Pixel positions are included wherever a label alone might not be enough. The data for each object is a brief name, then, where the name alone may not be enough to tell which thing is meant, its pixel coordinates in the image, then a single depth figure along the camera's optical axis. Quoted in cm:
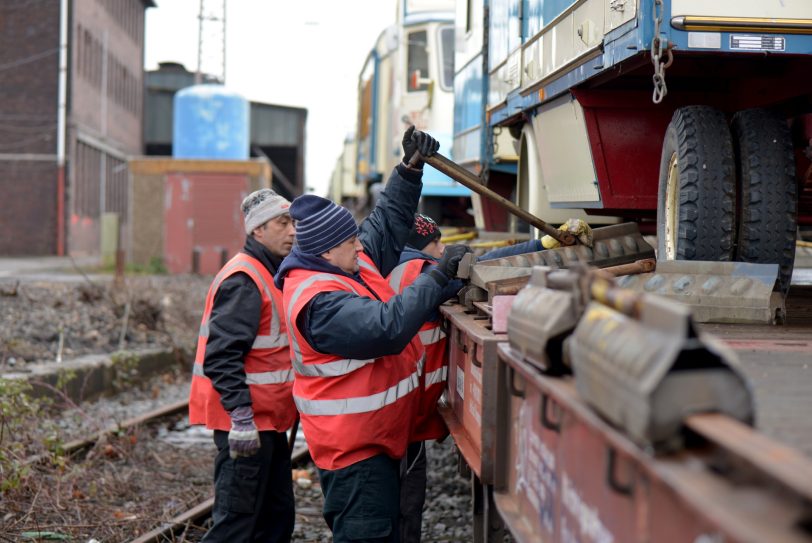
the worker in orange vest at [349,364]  423
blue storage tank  3027
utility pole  4447
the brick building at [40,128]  3534
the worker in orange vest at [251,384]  509
